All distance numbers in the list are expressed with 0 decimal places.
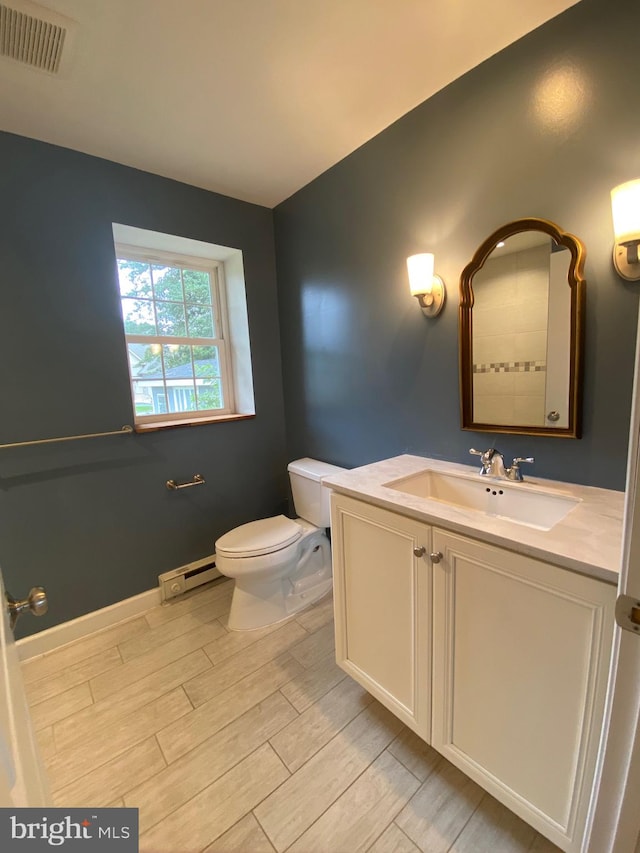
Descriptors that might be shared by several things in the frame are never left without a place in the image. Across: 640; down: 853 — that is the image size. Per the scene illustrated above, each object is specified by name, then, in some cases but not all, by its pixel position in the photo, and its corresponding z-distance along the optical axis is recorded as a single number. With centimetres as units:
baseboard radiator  211
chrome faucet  132
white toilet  182
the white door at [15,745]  42
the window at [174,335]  214
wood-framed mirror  121
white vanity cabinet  81
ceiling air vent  108
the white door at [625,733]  57
